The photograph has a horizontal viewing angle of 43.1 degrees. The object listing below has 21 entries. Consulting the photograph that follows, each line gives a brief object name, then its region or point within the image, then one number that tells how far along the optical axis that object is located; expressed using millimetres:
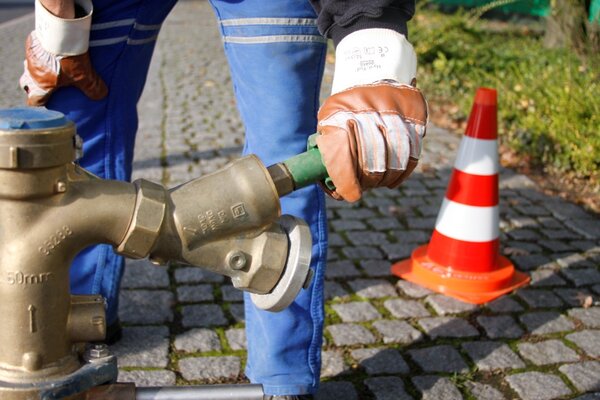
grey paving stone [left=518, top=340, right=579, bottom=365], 2996
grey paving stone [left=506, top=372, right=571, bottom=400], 2756
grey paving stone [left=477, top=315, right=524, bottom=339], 3178
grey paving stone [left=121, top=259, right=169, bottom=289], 3473
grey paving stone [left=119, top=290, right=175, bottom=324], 3174
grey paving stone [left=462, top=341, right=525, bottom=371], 2941
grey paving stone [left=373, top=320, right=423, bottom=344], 3107
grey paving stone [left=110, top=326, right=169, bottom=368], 2852
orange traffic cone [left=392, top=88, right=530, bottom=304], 3539
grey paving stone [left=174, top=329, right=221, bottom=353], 2980
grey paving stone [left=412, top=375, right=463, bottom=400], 2719
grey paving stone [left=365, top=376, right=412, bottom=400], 2709
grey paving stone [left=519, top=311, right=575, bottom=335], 3236
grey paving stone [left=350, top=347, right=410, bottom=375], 2873
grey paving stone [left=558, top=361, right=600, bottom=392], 2803
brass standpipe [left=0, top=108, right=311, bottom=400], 1217
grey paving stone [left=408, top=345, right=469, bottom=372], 2904
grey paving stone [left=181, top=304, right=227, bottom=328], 3180
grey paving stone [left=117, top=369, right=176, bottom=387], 2732
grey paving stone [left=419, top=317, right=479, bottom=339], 3167
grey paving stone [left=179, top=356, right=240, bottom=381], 2799
